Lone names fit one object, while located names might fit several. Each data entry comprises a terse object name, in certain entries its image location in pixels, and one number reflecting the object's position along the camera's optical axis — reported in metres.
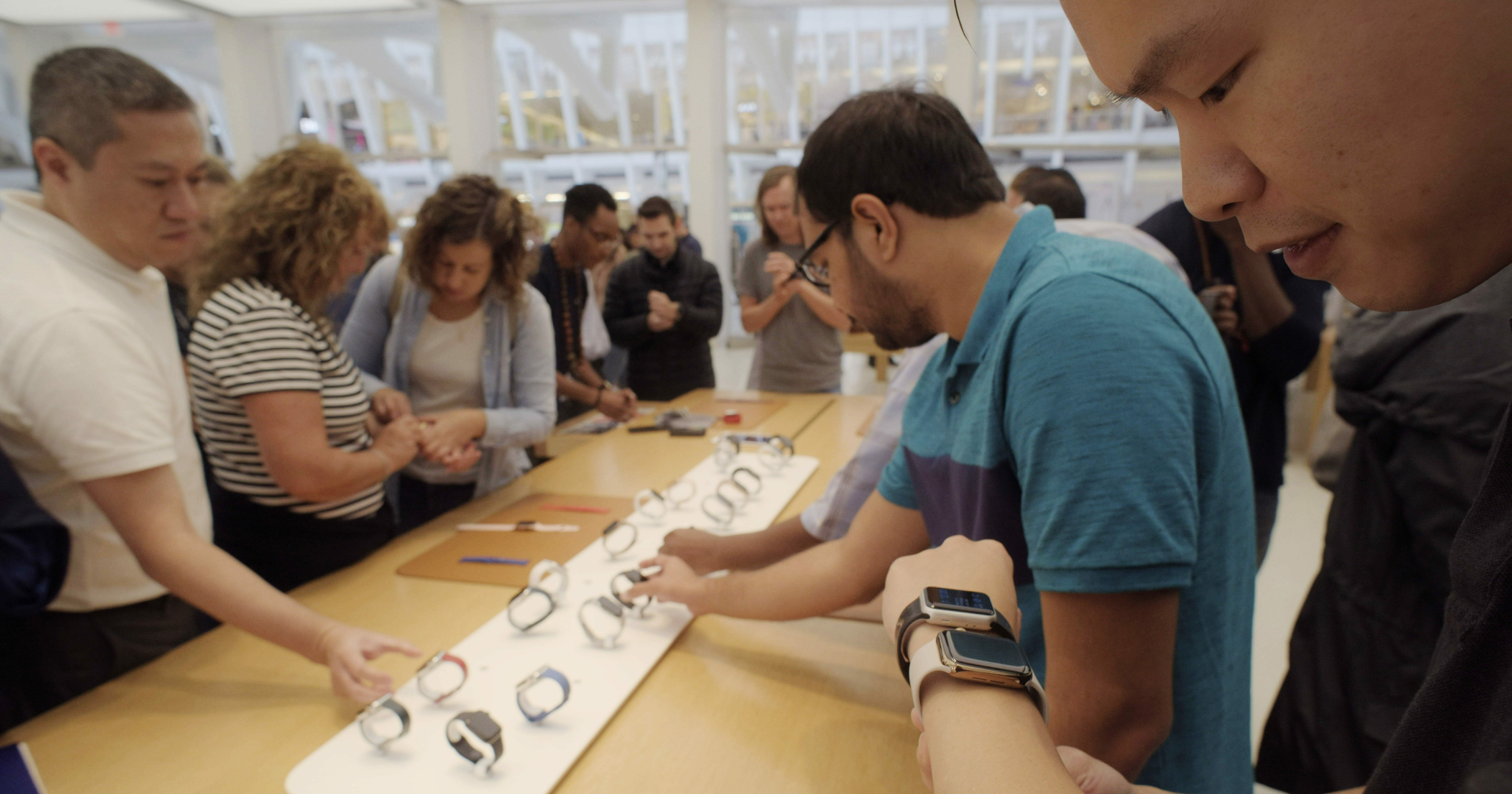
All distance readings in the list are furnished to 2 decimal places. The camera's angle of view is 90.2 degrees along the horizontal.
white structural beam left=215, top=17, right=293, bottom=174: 7.39
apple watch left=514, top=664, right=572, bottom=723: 1.01
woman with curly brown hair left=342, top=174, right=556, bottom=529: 2.02
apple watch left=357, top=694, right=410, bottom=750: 0.97
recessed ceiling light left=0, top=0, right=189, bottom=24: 6.93
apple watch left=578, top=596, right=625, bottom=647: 1.23
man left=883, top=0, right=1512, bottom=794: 0.35
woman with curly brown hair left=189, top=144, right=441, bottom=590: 1.42
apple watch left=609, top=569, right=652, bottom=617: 1.32
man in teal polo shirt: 0.74
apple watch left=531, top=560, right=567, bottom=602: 1.35
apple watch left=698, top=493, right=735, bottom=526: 1.78
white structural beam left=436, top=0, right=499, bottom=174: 7.09
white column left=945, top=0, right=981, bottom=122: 6.32
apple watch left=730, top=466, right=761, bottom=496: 1.97
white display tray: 0.93
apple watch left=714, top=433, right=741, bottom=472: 2.21
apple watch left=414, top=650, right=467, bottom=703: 1.07
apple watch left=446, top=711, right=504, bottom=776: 0.92
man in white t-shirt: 1.08
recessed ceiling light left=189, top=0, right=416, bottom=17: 7.04
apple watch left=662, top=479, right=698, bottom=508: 1.88
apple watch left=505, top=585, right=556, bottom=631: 1.28
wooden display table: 0.96
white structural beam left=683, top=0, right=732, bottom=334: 6.76
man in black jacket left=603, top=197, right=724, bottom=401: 3.60
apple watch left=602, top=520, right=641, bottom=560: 1.58
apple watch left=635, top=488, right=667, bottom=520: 1.78
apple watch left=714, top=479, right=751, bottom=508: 1.90
